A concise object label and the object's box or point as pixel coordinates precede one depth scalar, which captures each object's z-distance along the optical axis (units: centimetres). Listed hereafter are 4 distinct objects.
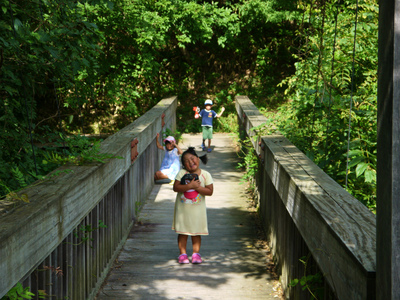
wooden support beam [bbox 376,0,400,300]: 170
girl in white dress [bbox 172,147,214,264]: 527
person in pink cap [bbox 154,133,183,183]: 887
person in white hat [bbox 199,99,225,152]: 1316
